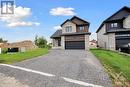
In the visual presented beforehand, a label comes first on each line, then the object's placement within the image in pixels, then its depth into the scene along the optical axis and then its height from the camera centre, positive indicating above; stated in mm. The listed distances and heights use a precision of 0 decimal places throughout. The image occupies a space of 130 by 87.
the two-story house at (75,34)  16194 +2046
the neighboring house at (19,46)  19739 -770
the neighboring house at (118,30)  14863 +2669
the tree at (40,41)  25208 +727
